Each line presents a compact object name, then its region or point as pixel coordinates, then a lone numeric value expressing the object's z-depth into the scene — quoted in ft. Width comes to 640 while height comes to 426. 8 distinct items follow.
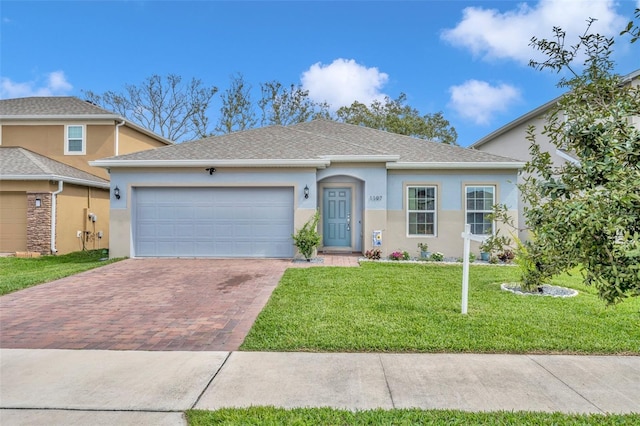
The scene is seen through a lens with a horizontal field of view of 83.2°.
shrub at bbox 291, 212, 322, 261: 35.58
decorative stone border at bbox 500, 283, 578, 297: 23.85
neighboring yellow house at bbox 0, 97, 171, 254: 42.47
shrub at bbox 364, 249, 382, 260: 37.86
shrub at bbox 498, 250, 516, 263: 37.36
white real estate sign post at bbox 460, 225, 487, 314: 19.02
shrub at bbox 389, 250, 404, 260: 38.32
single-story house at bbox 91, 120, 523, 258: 37.68
